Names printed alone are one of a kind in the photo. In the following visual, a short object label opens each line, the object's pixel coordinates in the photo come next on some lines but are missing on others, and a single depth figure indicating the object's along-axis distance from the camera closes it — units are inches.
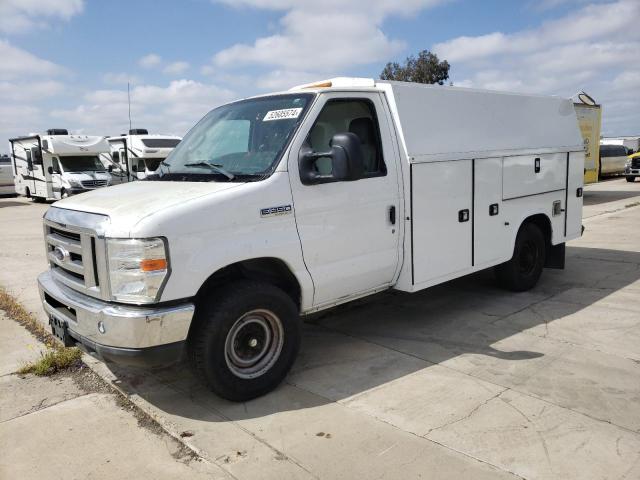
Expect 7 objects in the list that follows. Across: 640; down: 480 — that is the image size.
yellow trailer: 683.4
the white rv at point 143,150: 835.4
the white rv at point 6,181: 1112.8
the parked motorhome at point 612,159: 1086.4
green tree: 1209.4
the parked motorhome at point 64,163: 808.3
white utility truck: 140.1
